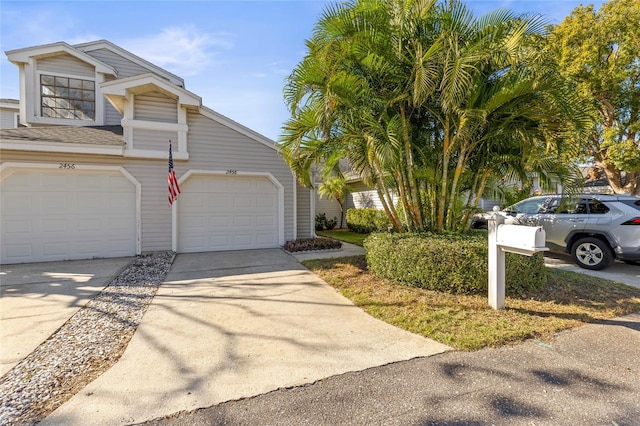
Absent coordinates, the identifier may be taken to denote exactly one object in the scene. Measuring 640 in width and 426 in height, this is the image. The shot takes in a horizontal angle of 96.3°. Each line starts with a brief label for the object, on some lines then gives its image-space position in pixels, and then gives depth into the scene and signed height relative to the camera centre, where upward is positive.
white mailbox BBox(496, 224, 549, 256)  3.37 -0.34
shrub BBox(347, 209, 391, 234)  11.44 -0.37
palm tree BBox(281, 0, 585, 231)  4.52 +1.89
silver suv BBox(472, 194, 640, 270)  5.71 -0.32
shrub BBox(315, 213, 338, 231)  14.23 -0.56
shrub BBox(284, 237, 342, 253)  8.13 -0.96
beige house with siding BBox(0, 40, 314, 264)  6.82 +1.07
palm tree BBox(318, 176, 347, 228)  12.73 +1.04
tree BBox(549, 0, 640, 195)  10.44 +5.49
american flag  7.21 +0.69
